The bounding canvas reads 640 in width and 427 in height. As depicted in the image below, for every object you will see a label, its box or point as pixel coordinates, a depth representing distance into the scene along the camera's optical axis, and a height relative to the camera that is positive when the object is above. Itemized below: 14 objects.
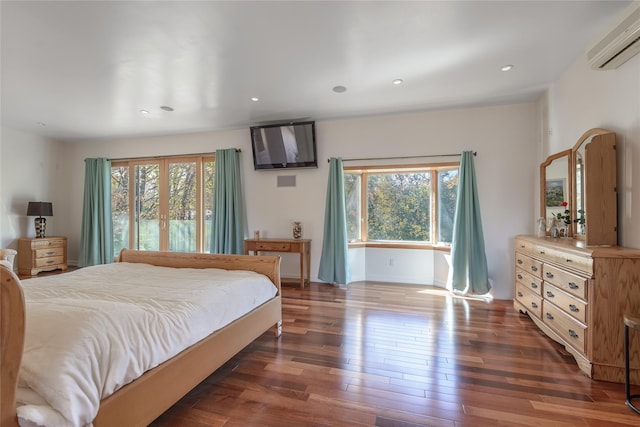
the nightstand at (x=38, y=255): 5.07 -0.67
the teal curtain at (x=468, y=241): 3.90 -0.35
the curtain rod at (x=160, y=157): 5.24 +1.15
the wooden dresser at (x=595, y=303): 1.96 -0.64
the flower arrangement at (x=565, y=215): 2.99 -0.01
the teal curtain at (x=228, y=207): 4.90 +0.16
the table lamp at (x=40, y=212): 5.18 +0.10
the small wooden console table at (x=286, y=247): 4.42 -0.48
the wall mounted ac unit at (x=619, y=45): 1.93 +1.22
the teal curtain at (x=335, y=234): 4.48 -0.28
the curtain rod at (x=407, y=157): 4.13 +0.87
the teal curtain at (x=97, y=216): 5.63 +0.02
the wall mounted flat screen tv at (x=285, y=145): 4.59 +1.15
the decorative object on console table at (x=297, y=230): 4.70 -0.24
